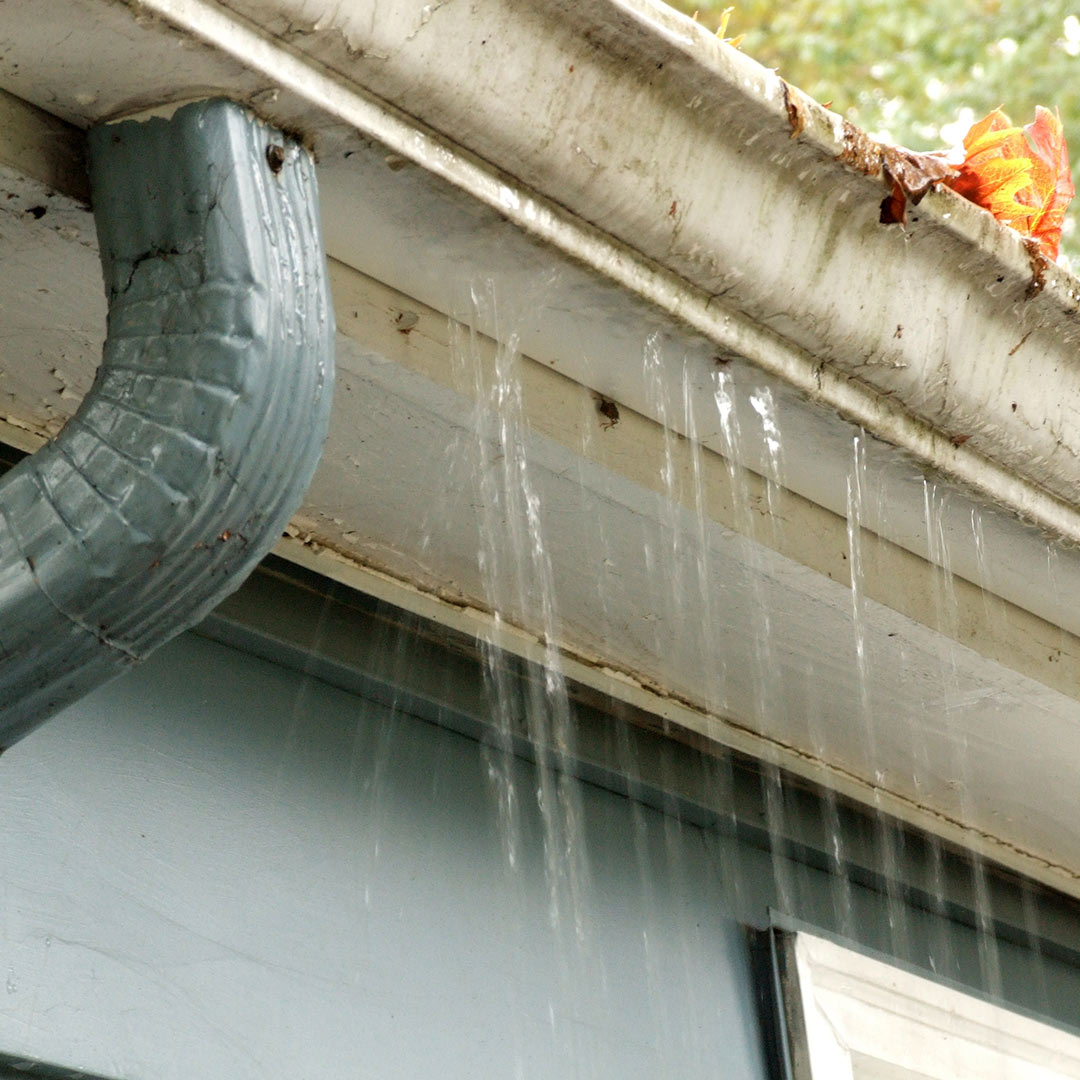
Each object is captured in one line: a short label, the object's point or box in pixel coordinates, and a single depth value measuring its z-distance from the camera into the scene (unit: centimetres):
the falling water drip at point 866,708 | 221
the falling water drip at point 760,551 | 214
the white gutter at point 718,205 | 197
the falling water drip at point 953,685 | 223
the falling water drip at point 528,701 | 221
